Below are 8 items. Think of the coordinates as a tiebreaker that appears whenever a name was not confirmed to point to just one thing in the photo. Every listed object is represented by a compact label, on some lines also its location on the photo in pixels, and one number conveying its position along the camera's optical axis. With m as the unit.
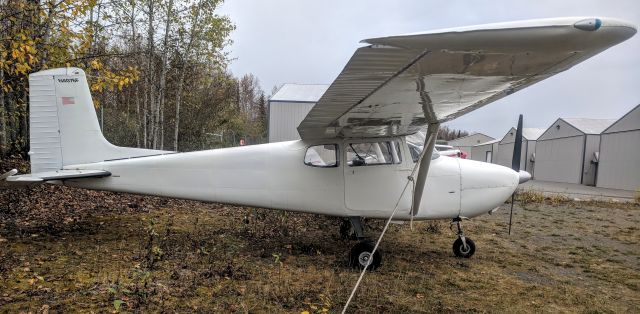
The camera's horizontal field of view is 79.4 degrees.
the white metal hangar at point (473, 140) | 60.96
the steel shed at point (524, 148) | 34.75
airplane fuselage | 5.46
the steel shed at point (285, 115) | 14.77
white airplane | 5.09
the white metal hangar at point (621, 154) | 21.06
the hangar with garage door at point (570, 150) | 26.53
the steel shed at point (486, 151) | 44.62
